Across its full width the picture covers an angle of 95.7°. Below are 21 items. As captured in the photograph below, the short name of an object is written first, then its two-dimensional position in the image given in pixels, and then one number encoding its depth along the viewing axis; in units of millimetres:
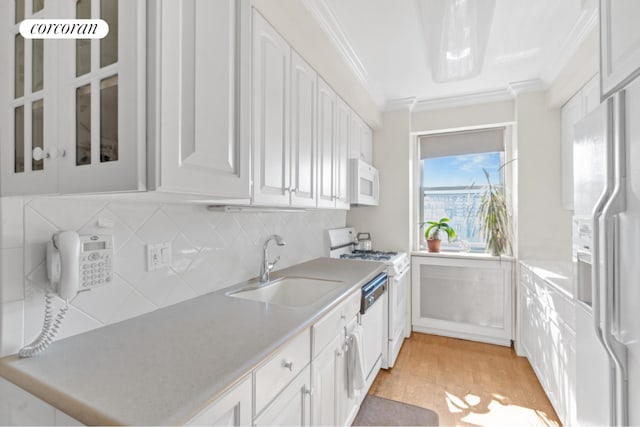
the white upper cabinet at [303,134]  1643
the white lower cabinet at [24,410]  700
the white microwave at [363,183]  2588
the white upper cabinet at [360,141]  2674
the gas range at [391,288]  2463
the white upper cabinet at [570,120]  2096
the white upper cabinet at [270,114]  1330
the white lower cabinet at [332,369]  1256
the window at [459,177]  3221
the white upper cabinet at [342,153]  2268
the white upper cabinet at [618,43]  869
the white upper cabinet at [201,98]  692
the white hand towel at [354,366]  1626
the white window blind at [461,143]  3195
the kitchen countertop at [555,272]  1738
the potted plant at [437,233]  3248
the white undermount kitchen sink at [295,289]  1759
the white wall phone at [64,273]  845
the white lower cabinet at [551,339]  1603
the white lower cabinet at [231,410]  688
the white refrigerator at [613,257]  847
